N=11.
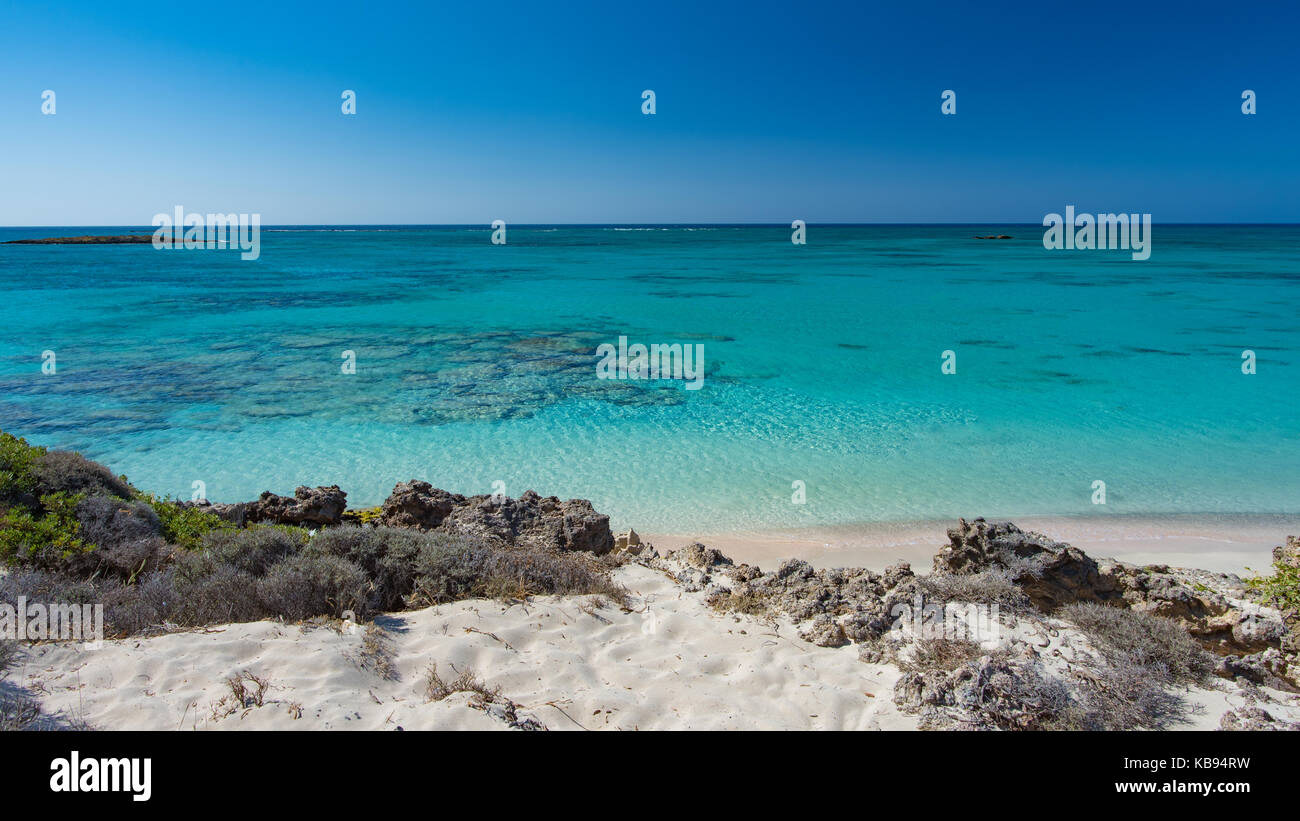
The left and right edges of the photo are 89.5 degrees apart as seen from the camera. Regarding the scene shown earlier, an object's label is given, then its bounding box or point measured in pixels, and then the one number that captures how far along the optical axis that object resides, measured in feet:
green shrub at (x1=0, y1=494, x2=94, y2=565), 16.29
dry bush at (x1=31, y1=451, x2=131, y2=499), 20.22
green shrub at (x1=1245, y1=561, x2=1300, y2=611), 16.11
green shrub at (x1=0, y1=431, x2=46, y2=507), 19.33
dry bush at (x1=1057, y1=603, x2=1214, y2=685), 13.85
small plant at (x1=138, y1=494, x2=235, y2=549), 19.43
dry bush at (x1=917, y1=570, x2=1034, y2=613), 17.08
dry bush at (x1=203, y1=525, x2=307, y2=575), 16.75
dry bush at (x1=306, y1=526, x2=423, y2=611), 16.76
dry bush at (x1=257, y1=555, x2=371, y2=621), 15.06
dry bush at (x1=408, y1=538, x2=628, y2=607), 16.88
